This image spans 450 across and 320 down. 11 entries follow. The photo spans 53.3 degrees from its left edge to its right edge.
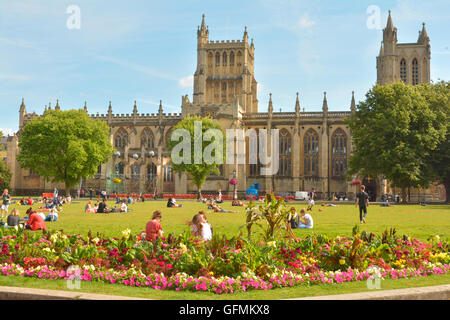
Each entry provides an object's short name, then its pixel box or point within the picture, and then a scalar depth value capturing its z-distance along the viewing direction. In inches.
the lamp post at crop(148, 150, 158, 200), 2781.7
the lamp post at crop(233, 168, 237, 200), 2499.0
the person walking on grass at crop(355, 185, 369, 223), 846.1
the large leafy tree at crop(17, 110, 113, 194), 2048.5
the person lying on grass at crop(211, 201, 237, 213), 1170.0
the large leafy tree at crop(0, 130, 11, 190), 2805.1
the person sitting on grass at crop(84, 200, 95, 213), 1174.3
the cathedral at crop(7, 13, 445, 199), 2694.4
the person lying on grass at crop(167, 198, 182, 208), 1446.1
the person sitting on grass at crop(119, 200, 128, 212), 1178.6
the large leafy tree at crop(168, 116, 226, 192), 2266.2
